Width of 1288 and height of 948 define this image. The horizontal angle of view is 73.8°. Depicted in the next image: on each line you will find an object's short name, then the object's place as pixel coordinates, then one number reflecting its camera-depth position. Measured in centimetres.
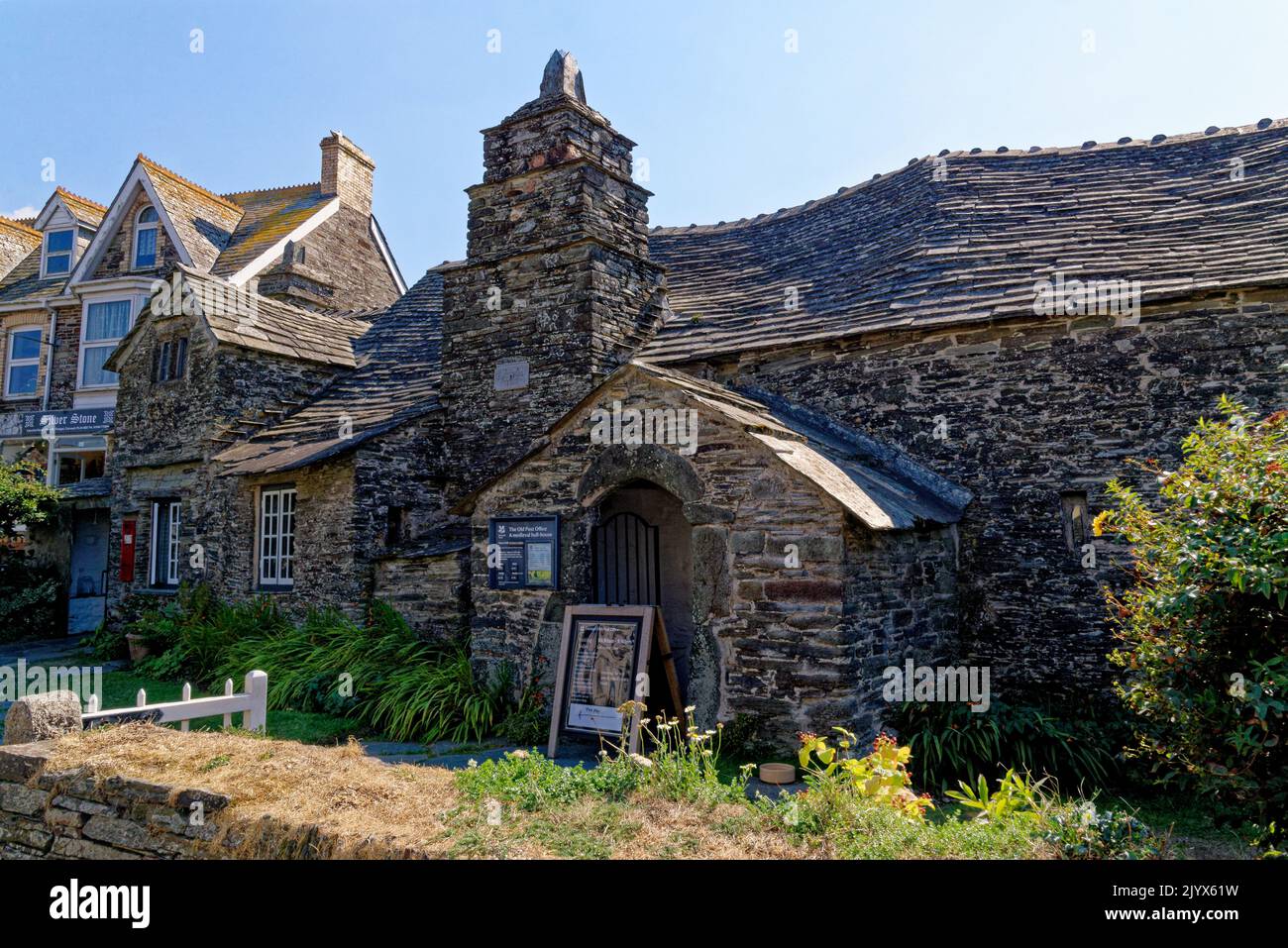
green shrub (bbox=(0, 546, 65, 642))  1630
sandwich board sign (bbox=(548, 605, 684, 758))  747
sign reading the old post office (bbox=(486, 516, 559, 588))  865
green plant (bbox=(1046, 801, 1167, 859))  370
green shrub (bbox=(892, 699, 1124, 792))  717
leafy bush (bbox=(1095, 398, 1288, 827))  372
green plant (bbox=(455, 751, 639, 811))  487
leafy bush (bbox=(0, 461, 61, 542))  1628
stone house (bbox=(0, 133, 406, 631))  1455
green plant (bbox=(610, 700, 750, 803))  493
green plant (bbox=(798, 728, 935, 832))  450
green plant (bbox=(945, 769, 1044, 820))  463
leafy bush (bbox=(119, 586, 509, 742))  879
